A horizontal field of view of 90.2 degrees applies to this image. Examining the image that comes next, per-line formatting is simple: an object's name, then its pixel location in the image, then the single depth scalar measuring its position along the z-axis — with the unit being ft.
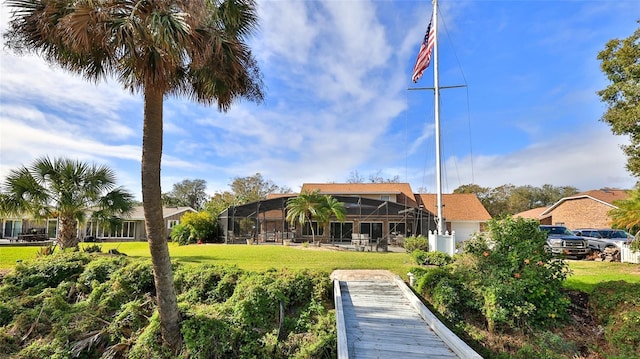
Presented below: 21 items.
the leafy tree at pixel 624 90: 38.22
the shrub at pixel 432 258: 35.83
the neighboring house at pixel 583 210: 84.79
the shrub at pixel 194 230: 72.64
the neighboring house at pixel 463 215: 85.61
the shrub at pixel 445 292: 24.66
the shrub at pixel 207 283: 29.01
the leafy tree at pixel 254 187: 137.59
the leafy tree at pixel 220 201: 96.98
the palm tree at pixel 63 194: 39.42
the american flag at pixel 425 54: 41.24
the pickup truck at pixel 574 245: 50.30
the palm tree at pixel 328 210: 68.28
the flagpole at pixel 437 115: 40.24
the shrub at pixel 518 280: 22.52
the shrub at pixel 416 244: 48.61
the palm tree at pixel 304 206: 67.87
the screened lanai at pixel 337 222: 71.56
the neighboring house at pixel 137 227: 93.02
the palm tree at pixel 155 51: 17.80
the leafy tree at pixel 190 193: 171.63
